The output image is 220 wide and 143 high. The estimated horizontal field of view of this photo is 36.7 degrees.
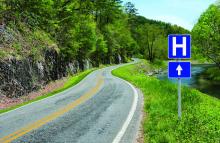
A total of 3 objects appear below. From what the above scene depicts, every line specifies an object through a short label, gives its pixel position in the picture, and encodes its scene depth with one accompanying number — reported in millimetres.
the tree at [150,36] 98250
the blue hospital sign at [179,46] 10172
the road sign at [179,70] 10227
